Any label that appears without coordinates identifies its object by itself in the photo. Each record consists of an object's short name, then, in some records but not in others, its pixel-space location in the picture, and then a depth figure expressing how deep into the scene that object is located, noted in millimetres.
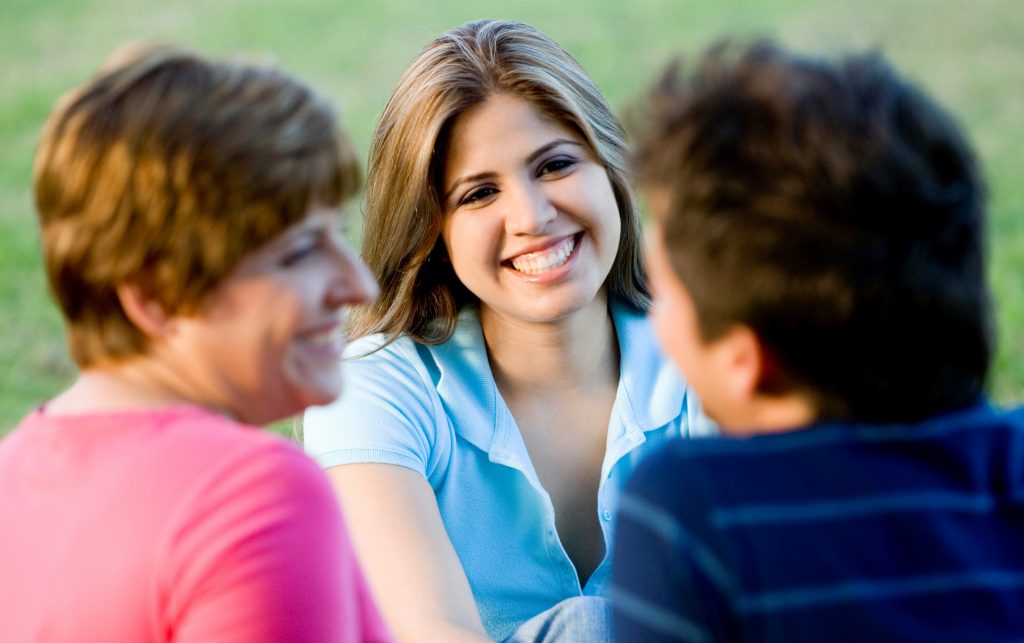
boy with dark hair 2755
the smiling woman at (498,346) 3256
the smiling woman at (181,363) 2826
